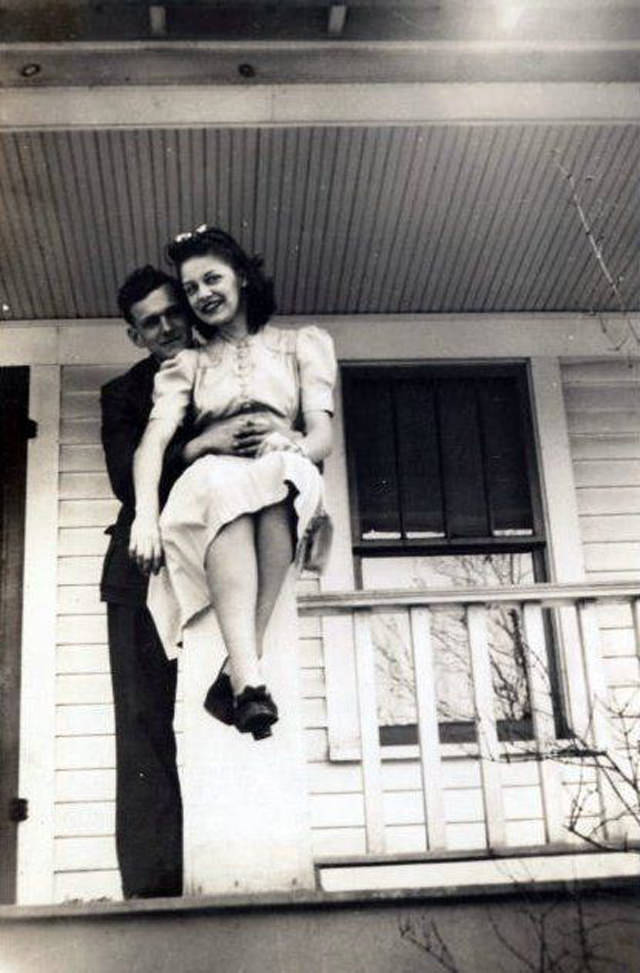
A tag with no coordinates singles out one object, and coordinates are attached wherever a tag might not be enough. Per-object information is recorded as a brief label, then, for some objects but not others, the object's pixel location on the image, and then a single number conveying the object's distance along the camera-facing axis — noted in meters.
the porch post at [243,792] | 3.08
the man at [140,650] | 3.63
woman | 3.20
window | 5.32
